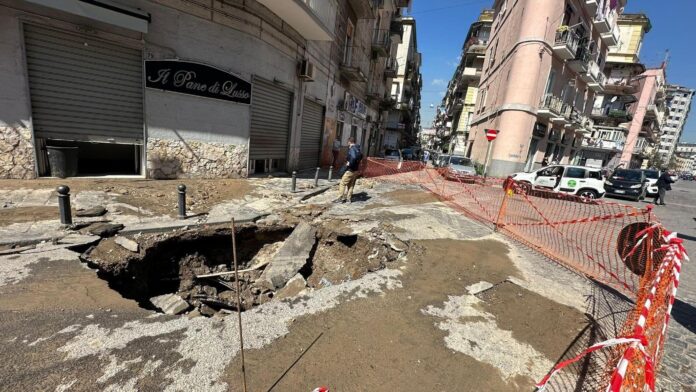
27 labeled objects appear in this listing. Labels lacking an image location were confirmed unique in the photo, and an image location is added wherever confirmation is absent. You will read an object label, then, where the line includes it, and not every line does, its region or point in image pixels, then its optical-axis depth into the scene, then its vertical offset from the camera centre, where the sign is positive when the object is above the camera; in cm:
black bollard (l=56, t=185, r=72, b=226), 452 -161
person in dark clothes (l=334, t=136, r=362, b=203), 830 -86
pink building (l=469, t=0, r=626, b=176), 1861 +649
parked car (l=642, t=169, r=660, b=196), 1769 -10
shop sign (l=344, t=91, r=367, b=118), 1811 +248
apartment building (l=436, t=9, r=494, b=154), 3422 +966
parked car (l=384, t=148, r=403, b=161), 2900 -67
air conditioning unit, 1185 +272
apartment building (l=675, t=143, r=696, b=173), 11876 +1203
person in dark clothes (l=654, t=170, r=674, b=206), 1466 -18
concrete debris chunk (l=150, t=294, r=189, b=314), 390 -256
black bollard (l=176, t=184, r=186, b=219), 564 -160
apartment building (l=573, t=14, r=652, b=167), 3456 +999
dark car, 1576 -45
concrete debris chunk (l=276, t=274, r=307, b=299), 427 -230
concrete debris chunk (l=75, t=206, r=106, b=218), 520 -187
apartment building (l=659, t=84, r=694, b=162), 9819 +2161
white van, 1337 -54
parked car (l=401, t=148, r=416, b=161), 3495 -72
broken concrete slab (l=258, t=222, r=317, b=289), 499 -225
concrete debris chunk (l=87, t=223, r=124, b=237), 464 -192
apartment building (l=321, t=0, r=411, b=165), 1587 +503
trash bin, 704 -134
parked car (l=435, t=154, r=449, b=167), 2143 -54
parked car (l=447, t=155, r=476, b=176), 1620 -60
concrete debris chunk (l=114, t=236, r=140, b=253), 456 -205
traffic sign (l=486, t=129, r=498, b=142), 1485 +130
